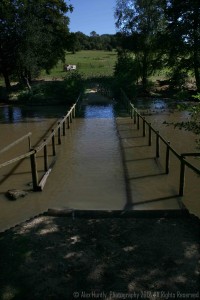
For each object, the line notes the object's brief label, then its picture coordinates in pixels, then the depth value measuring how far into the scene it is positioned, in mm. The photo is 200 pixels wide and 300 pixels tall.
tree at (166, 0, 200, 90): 32094
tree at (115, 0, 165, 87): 39969
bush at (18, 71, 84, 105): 30828
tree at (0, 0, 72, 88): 33875
